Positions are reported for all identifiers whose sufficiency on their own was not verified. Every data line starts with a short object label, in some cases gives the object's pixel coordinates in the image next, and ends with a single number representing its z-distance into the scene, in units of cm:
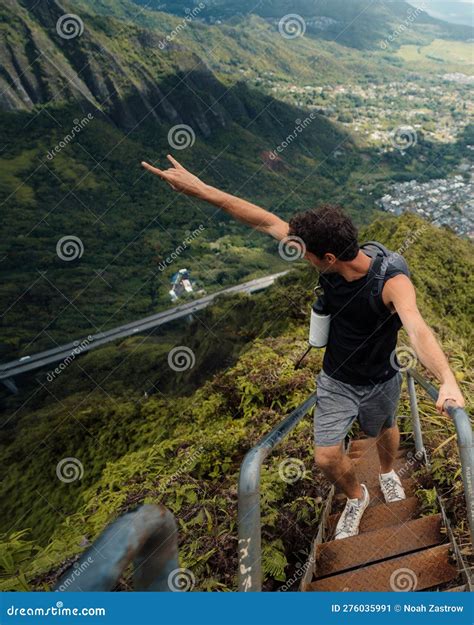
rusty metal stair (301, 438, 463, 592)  234
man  237
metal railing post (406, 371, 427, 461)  330
